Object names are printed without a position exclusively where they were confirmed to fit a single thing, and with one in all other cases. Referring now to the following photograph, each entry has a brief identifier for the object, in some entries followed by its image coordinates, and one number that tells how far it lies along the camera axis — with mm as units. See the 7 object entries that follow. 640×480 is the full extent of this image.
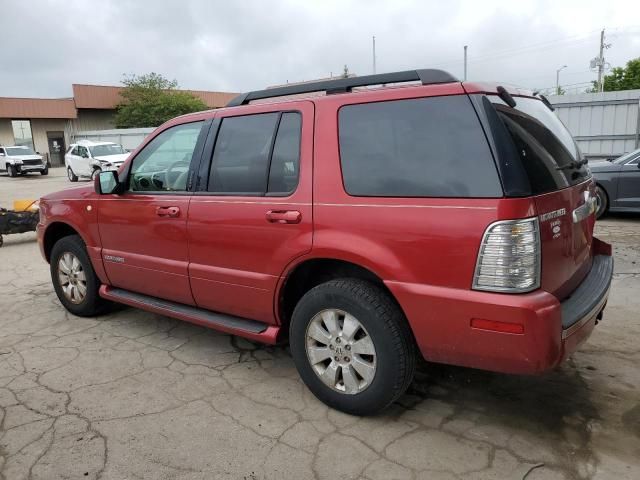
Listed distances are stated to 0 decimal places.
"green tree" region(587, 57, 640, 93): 42188
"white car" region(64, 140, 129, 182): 22656
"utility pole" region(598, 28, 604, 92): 43906
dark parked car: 8844
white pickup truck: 27734
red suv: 2398
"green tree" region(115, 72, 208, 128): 40812
